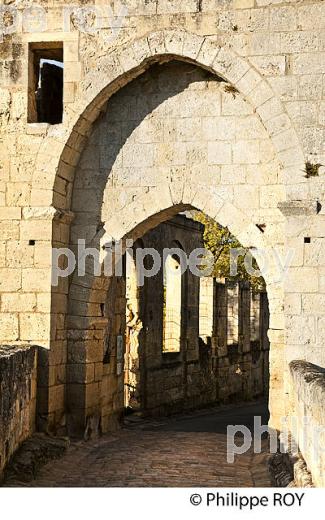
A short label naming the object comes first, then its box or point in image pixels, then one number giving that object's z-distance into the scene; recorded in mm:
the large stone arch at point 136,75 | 9648
